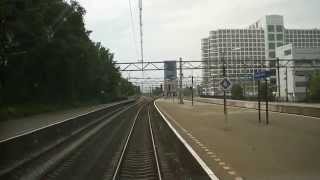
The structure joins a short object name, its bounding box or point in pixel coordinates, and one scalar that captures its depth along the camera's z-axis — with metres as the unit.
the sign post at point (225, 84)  16.00
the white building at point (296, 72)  62.60
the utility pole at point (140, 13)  17.08
